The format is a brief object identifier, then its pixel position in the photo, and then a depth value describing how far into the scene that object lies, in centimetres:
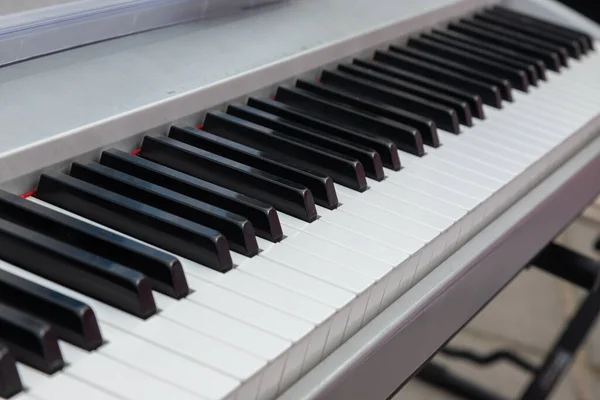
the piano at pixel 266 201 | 76
